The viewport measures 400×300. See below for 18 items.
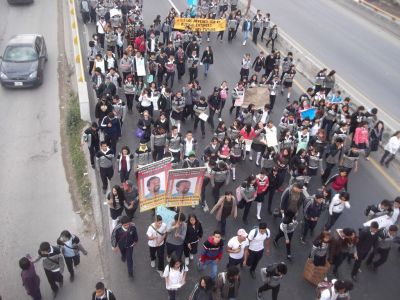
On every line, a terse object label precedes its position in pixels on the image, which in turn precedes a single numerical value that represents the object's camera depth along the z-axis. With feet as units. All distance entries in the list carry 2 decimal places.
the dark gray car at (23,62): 53.42
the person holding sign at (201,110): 43.30
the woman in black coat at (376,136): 43.11
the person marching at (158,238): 28.12
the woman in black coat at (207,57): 55.57
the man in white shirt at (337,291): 24.64
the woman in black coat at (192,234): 28.18
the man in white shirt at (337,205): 31.65
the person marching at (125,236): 27.48
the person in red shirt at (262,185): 33.37
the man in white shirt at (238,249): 27.61
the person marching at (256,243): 28.09
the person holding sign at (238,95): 46.68
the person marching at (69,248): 27.61
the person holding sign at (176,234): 27.99
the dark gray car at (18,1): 82.06
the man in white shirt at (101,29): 60.90
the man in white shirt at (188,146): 37.27
